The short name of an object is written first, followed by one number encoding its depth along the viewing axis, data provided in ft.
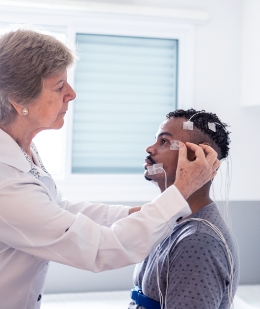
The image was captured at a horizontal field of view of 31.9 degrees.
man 3.80
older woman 3.87
